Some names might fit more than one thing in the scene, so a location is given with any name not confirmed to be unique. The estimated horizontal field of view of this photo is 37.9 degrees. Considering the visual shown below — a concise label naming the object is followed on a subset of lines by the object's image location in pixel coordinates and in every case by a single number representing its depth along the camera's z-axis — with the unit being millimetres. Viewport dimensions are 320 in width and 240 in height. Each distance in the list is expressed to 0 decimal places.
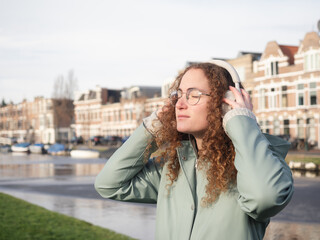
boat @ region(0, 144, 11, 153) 56403
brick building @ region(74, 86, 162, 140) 61916
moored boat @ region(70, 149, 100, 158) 38544
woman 2025
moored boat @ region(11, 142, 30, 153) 55156
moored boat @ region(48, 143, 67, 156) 46925
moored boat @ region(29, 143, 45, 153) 50294
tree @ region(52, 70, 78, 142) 65125
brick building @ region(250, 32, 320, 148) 36188
